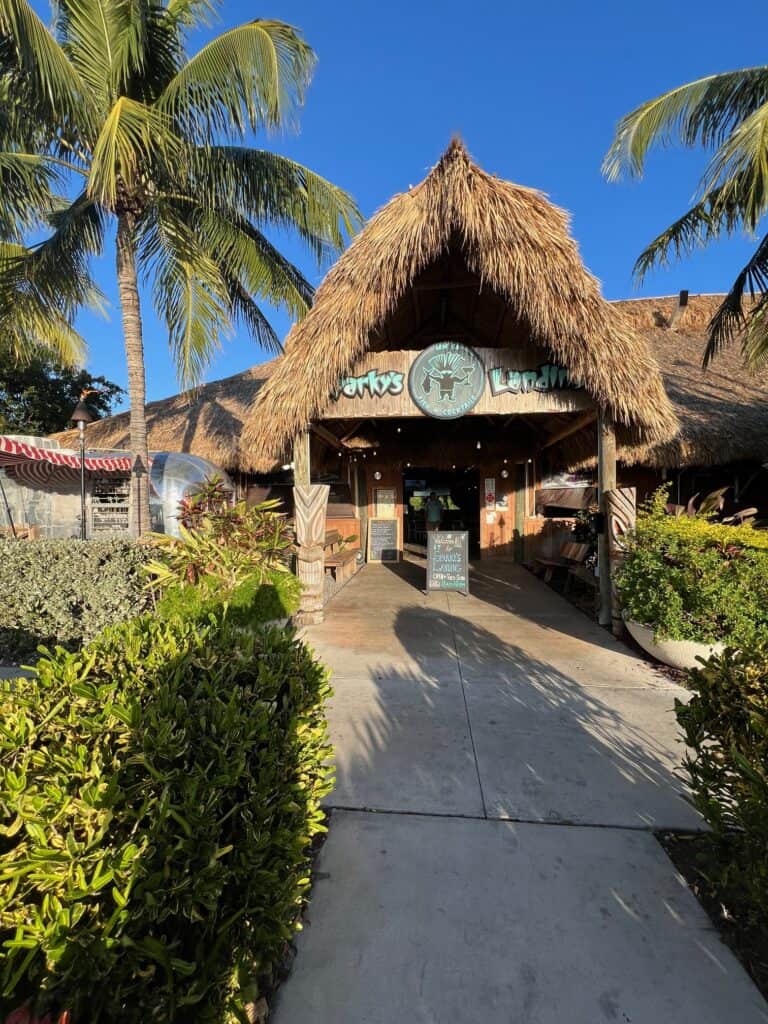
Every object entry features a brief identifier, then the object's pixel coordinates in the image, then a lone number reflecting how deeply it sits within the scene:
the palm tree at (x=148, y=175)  5.36
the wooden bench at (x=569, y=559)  7.26
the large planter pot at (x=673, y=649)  4.00
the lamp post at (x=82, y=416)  8.48
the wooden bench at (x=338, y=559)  8.28
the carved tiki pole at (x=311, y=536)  5.91
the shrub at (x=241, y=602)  4.16
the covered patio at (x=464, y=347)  5.08
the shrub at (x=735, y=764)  1.46
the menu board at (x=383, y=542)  11.11
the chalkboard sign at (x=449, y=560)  7.33
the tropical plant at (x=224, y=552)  4.57
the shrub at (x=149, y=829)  0.93
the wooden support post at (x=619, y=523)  5.14
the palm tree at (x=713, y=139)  6.01
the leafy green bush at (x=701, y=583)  3.85
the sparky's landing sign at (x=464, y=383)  5.73
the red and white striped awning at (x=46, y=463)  8.66
